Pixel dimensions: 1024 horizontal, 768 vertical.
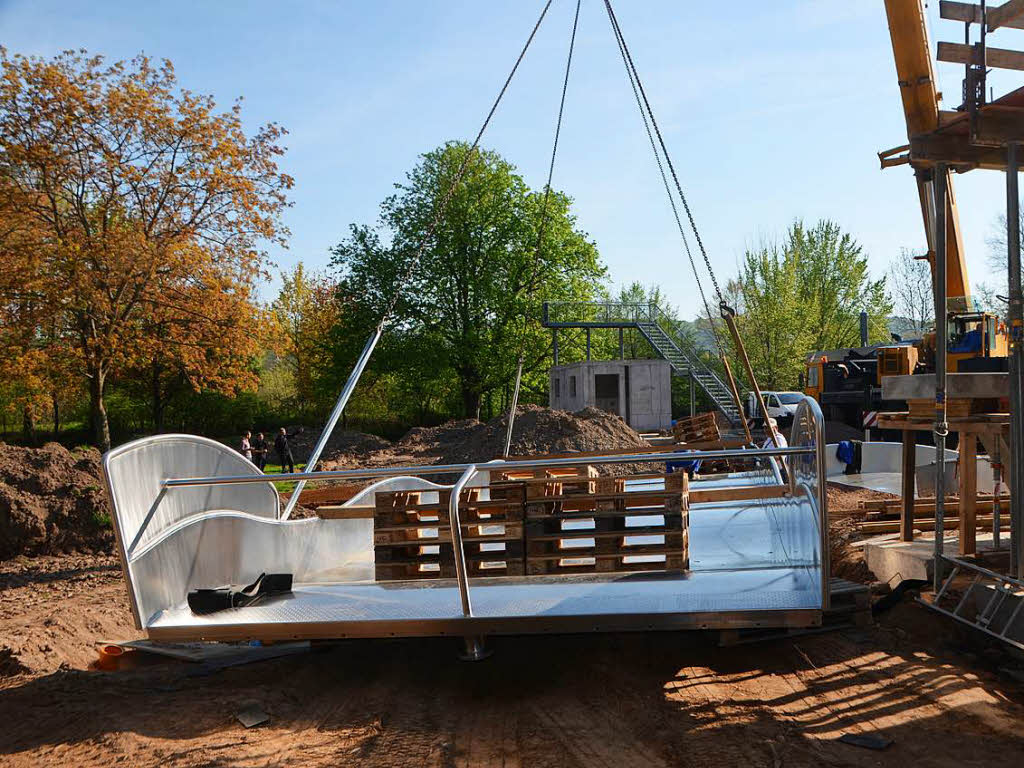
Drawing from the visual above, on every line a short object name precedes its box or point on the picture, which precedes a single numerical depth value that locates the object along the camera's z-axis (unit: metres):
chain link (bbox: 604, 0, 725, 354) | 9.25
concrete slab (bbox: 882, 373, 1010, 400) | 6.61
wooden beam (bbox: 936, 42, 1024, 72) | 6.34
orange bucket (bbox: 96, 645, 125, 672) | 7.00
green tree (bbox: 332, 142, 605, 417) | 42.00
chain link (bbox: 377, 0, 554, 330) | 9.63
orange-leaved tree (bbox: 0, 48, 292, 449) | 17.28
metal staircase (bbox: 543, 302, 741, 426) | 36.69
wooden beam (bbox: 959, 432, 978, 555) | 6.88
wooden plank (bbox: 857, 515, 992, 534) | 8.93
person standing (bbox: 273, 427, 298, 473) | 25.95
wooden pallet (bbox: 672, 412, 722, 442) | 16.92
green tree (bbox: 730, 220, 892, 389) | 43.91
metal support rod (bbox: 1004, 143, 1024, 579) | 5.65
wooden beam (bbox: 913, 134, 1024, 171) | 6.67
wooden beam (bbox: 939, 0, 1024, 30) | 6.88
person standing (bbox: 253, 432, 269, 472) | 27.22
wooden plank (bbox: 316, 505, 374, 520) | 7.13
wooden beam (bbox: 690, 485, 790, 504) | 6.91
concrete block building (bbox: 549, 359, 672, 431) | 34.84
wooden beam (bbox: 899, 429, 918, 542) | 7.94
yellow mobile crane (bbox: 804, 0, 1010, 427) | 10.34
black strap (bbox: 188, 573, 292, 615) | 5.91
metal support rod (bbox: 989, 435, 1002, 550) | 7.10
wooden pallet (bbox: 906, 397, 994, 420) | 6.73
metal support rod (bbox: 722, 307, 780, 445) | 9.07
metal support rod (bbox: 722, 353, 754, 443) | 10.27
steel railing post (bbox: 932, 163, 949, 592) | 6.35
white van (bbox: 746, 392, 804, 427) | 28.12
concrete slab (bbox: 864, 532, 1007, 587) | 7.34
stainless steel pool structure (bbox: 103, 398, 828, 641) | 5.18
